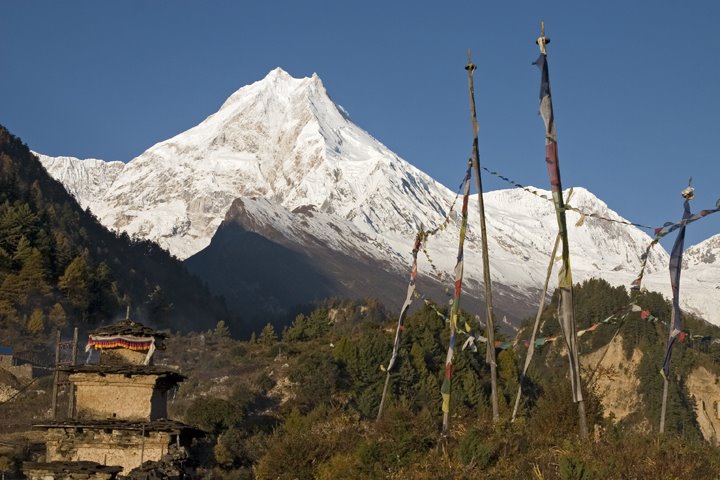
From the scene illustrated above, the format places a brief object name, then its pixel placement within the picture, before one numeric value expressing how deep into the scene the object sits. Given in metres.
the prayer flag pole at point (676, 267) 31.44
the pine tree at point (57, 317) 83.25
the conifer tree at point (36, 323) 79.49
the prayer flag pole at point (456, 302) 33.38
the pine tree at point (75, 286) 90.56
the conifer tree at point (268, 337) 82.36
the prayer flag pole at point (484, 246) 32.12
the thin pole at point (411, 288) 40.38
